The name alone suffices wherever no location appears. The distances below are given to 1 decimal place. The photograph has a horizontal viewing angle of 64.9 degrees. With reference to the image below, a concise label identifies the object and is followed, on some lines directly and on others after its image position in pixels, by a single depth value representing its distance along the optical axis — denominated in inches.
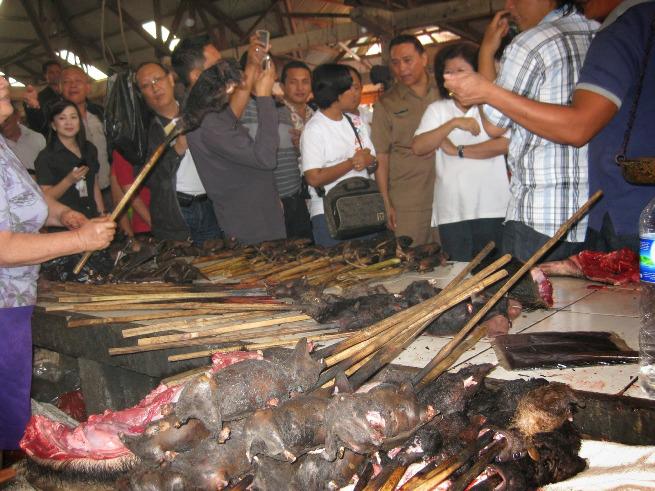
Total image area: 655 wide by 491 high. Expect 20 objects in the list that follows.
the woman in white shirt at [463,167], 180.2
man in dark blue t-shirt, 98.9
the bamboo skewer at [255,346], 89.4
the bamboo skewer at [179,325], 102.5
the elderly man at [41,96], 276.0
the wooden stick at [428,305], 76.4
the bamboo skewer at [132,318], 112.7
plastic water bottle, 67.6
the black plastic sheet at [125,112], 207.6
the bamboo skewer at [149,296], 122.6
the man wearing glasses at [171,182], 204.4
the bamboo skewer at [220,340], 95.8
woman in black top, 225.1
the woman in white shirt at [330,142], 198.4
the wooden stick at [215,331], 94.0
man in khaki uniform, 217.0
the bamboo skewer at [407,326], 71.4
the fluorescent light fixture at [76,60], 578.7
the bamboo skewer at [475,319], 68.3
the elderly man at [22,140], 269.0
